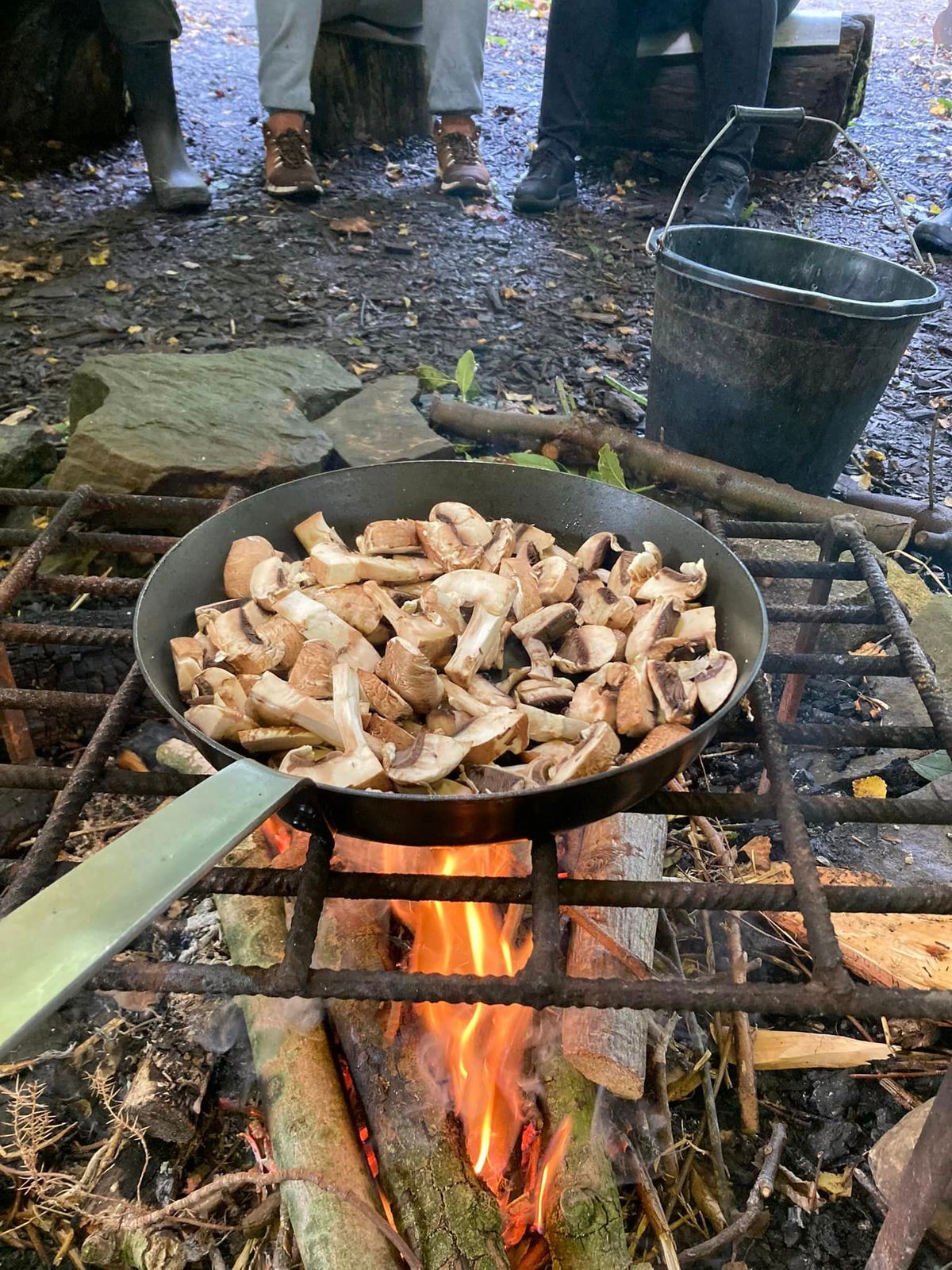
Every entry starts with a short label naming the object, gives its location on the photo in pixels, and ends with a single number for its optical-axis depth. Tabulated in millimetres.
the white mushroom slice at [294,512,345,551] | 736
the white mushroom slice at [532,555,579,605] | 717
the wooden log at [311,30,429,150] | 2048
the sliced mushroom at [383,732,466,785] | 520
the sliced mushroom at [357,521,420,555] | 739
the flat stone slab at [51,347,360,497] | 991
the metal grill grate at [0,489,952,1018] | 448
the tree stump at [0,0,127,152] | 1779
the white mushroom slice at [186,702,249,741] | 550
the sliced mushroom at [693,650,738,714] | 582
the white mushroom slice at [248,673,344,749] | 568
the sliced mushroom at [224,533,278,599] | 697
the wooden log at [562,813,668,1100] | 605
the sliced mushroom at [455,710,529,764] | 554
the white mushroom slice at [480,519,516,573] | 727
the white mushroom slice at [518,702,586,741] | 593
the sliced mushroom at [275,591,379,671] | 651
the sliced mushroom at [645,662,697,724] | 586
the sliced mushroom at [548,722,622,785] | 542
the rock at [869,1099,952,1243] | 626
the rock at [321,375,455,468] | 1102
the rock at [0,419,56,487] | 1061
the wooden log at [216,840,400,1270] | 546
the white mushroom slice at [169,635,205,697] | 606
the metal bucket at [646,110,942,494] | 1056
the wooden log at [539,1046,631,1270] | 563
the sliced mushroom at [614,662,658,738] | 590
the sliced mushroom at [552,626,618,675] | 674
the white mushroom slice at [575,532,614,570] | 741
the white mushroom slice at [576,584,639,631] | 702
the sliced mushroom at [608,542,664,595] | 712
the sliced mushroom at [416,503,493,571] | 726
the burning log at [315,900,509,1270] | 554
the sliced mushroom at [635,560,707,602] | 696
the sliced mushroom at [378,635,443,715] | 594
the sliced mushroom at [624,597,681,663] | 669
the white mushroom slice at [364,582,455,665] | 647
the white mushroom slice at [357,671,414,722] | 601
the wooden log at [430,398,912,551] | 1078
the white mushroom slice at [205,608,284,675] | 629
